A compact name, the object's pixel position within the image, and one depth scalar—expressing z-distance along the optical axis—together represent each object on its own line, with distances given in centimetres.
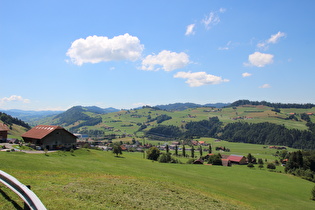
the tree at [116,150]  7812
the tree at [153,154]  9819
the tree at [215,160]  10544
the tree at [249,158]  13085
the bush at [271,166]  10642
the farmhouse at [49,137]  5853
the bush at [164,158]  8931
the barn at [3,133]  6195
